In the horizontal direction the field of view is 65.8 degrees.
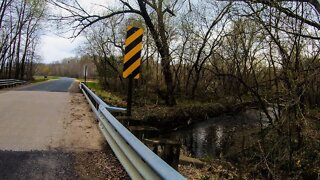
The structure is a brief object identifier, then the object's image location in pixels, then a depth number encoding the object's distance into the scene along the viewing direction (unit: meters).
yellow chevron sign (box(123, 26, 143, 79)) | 5.06
